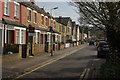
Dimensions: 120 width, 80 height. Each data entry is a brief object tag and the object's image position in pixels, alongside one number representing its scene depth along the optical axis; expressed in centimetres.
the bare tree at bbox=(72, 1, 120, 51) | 859
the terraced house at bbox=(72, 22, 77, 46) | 6738
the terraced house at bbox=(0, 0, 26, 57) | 1580
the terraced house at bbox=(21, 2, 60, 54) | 2183
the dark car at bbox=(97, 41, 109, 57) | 1838
